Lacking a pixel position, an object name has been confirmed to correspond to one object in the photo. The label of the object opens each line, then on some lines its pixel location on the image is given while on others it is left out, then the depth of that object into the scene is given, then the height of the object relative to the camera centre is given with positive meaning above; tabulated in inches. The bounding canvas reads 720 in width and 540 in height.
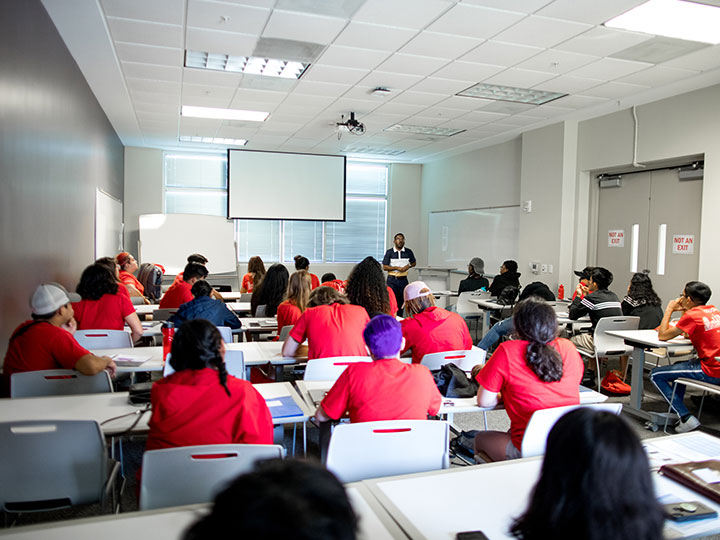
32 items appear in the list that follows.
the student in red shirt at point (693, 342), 156.3 -25.3
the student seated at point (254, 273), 266.1 -14.5
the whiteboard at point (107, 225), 266.5 +8.8
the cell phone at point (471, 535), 54.9 -29.5
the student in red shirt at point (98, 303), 156.8 -18.7
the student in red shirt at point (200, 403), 75.9 -23.0
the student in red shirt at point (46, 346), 108.3 -22.0
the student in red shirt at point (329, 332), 136.3 -21.8
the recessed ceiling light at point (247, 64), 198.2 +69.9
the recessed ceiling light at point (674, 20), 147.2 +69.4
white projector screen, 382.3 +44.5
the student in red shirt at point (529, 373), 96.0 -21.8
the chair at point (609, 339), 202.8 -32.2
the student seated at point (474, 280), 312.5 -16.5
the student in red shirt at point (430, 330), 142.9 -21.5
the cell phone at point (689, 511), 60.4 -29.3
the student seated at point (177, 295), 212.5 -21.0
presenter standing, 378.6 -10.7
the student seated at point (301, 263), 267.7 -8.3
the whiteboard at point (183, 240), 375.6 +2.4
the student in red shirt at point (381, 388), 88.4 -23.3
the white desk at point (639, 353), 175.2 -32.9
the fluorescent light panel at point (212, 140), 353.4 +70.5
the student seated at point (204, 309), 161.6 -20.5
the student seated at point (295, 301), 172.7 -17.9
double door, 231.8 +13.1
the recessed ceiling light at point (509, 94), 228.4 +70.7
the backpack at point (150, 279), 291.7 -20.6
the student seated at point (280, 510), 24.0 -12.4
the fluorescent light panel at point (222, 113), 277.1 +69.9
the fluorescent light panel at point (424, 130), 310.0 +71.9
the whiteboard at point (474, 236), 339.9 +10.9
